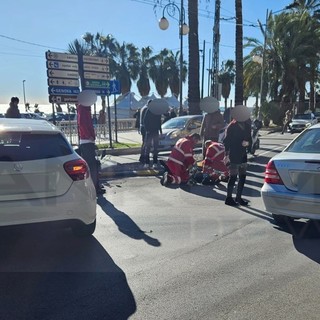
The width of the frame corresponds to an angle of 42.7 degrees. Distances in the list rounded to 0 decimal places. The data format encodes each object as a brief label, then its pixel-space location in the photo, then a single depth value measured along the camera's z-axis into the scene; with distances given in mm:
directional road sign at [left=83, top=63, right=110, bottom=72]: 14312
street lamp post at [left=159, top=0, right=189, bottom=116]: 18359
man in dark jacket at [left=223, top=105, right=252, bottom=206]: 6875
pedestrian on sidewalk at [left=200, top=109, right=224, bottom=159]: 10812
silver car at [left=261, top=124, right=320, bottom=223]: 4961
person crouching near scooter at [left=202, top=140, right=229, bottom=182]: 9351
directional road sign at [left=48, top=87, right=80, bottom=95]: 13034
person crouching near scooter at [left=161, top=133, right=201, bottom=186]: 9164
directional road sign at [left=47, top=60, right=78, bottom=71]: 12852
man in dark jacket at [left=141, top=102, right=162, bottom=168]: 11500
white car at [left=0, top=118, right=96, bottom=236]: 4277
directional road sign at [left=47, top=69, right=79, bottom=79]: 12891
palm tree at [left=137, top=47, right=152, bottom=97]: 61125
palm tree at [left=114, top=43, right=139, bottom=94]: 57688
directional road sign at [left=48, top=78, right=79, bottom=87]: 12984
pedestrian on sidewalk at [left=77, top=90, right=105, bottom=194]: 7676
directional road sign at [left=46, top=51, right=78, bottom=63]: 12844
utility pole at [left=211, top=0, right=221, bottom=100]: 19438
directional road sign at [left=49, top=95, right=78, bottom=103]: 13252
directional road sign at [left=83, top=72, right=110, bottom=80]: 14397
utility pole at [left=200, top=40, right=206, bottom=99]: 45275
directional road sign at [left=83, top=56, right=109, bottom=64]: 14312
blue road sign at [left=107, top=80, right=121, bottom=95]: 15605
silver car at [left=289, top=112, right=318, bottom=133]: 28625
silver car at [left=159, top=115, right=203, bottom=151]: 14562
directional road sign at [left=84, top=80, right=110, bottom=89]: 14483
